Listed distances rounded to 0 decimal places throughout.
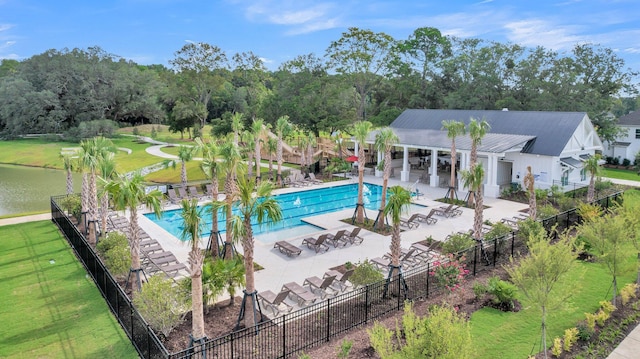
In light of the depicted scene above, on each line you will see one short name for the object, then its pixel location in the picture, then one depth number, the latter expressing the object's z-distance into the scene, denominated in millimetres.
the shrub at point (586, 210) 19562
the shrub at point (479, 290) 14047
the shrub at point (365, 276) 13883
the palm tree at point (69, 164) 21334
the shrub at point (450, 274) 14188
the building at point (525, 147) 30250
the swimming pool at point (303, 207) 23438
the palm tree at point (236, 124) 31638
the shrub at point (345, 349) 10500
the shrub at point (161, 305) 11312
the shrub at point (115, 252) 15172
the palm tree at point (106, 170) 17125
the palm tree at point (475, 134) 24709
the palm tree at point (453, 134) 28031
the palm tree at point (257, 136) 31344
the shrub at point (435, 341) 7059
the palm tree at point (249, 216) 11031
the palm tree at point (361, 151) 22609
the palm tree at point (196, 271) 10453
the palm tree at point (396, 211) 13688
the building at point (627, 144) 46500
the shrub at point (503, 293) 13516
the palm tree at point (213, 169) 16672
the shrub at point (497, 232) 18172
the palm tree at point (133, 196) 12336
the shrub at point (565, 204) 25538
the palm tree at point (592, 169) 25547
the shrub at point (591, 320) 12078
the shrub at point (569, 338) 11133
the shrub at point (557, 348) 10883
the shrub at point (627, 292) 13773
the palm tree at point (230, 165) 15750
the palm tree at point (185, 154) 27922
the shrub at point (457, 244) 16781
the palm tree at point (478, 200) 17281
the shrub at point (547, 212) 21984
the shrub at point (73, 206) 22734
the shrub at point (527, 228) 18125
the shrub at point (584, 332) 11781
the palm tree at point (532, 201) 20953
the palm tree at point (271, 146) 36281
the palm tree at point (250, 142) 33031
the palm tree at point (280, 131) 33219
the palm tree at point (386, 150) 22297
